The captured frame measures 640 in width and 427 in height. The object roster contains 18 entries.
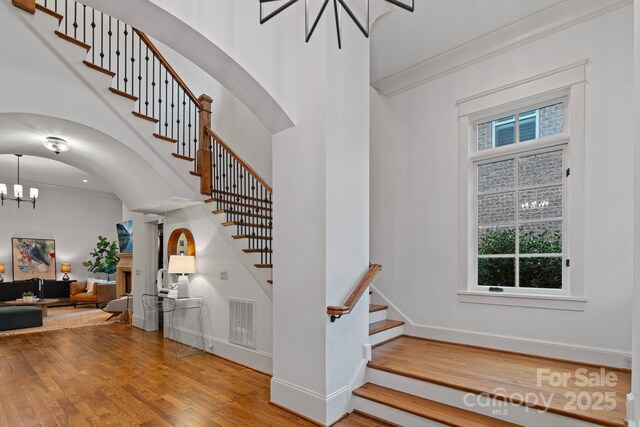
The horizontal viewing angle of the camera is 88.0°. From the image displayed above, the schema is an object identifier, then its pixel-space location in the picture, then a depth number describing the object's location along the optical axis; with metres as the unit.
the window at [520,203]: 3.46
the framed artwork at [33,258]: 9.92
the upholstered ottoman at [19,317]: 6.43
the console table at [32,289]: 9.31
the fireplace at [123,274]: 8.98
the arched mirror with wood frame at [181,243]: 5.38
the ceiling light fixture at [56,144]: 4.49
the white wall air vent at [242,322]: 4.24
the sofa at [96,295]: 9.59
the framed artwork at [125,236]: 9.91
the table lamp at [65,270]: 10.61
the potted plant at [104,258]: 10.73
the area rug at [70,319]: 6.60
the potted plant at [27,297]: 8.04
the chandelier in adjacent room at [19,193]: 7.90
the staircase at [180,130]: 3.70
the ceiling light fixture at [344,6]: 1.60
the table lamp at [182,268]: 5.07
